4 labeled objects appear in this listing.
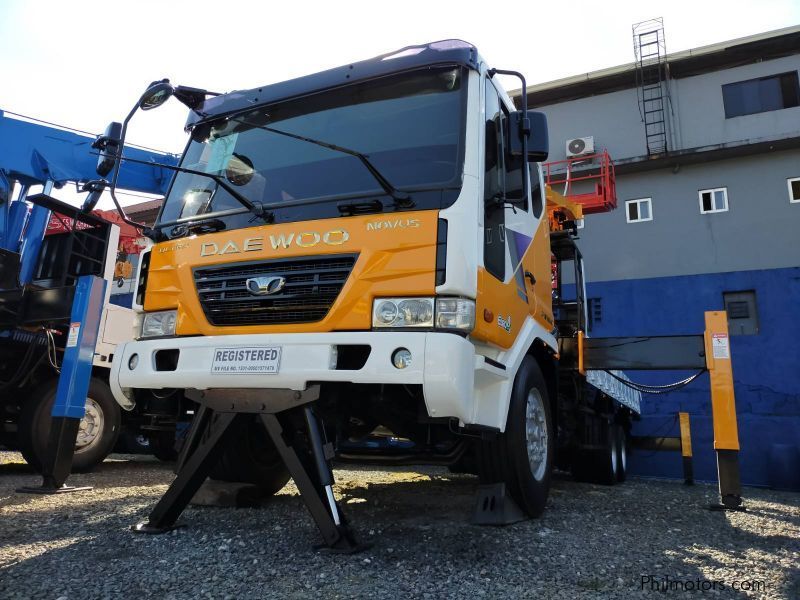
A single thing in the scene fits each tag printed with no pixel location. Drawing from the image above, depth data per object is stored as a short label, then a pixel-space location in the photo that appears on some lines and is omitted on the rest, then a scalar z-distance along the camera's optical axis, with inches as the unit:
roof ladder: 658.2
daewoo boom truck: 121.6
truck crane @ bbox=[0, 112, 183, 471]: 250.0
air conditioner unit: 673.0
